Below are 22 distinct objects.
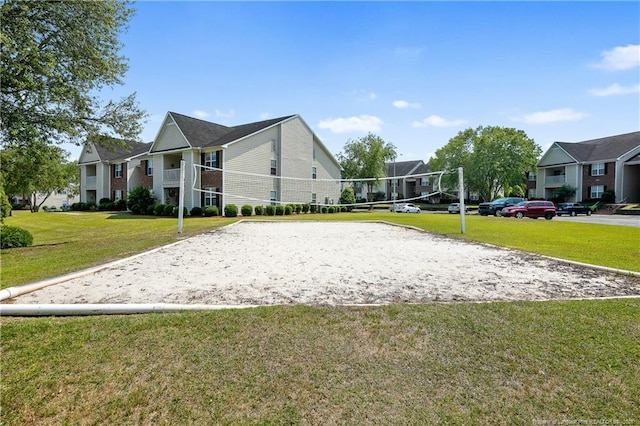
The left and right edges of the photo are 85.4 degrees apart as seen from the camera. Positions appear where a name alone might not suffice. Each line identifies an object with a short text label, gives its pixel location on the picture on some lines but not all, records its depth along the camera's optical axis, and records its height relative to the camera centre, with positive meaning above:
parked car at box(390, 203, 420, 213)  44.72 -0.61
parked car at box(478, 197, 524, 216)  30.70 -0.18
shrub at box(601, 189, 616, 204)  40.38 +0.77
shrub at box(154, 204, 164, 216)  28.58 -0.31
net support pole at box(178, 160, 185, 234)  13.19 +0.20
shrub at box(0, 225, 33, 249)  10.66 -0.99
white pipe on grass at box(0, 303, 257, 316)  4.23 -1.28
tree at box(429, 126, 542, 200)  46.72 +6.15
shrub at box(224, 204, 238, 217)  26.69 -0.39
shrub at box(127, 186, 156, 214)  30.94 +0.49
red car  27.52 -0.49
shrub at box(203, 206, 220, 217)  26.91 -0.47
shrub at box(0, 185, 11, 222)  10.20 +0.00
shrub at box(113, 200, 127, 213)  35.14 +0.04
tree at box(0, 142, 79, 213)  9.66 +1.39
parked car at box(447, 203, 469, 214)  41.83 -0.59
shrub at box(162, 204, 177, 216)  28.12 -0.39
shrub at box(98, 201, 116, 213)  36.28 -0.06
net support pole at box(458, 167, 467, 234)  13.99 +0.26
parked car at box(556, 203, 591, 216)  34.81 -0.55
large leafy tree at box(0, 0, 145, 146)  8.12 +3.71
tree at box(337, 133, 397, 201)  55.38 +7.72
